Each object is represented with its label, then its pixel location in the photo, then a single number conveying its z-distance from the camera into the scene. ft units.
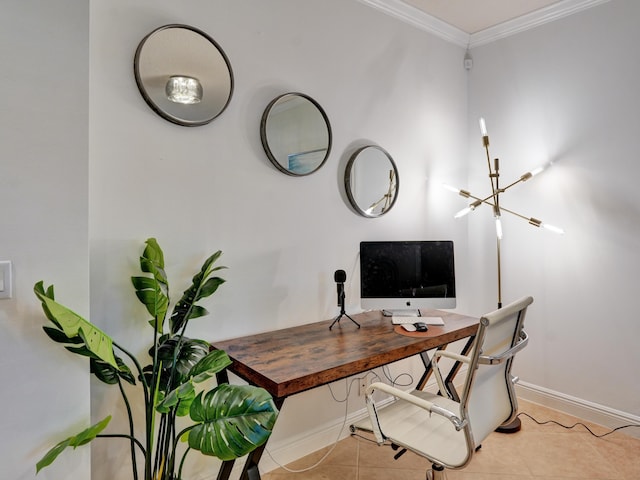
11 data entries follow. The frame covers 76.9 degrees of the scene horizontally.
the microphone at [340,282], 7.04
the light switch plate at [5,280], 3.68
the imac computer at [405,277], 7.61
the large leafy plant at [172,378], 3.61
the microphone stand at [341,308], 7.19
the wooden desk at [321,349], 4.90
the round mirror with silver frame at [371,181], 8.00
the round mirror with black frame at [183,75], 5.51
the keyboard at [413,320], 7.26
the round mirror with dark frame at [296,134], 6.76
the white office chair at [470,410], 4.60
